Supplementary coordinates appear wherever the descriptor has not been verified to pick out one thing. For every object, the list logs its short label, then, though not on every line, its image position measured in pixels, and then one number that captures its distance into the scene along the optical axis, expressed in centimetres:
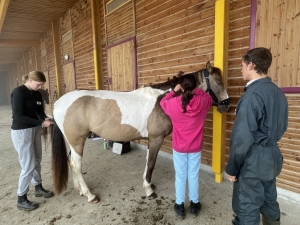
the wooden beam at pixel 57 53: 807
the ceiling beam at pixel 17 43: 1042
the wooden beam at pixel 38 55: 1115
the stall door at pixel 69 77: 712
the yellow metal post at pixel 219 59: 236
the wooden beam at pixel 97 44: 509
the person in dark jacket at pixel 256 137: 120
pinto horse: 233
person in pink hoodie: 166
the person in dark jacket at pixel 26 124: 211
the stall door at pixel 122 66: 425
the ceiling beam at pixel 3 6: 504
